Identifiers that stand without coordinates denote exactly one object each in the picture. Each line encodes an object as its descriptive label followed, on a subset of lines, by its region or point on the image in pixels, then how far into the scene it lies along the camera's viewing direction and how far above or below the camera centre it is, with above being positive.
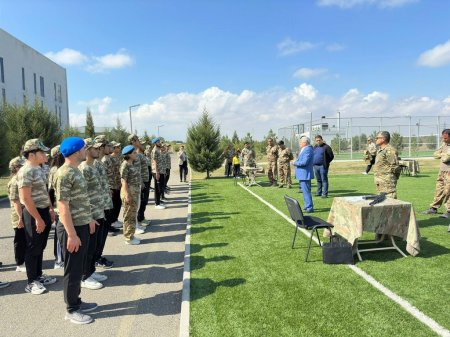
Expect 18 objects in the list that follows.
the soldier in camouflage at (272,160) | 16.50 -0.25
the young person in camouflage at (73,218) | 3.81 -0.65
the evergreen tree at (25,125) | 19.19 +1.89
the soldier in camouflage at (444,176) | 8.49 -0.62
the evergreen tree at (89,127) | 36.75 +3.36
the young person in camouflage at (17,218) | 5.32 -0.89
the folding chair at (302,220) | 5.69 -1.12
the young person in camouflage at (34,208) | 4.56 -0.65
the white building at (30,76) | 37.26 +10.34
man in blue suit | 9.37 -0.40
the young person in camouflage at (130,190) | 6.92 -0.64
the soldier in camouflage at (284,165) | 14.95 -0.46
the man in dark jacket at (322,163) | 12.45 -0.33
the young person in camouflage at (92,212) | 4.86 -0.76
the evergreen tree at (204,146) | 22.56 +0.63
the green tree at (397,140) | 32.03 +1.08
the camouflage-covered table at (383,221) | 5.43 -1.06
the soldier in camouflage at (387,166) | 6.97 -0.27
